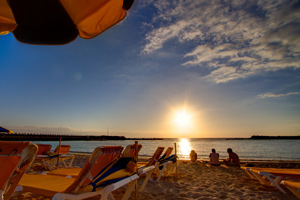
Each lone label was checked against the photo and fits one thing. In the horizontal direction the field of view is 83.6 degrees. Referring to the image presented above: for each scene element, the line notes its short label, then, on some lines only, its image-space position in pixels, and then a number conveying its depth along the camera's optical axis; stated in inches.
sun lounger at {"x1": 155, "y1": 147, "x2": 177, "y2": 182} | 195.9
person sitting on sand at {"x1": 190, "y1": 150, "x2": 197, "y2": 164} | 378.7
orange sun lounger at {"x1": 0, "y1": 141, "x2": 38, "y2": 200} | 53.7
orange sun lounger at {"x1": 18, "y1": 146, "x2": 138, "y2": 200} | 66.4
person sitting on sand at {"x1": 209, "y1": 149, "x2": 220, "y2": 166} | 320.2
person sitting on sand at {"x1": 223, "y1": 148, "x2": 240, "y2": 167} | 323.9
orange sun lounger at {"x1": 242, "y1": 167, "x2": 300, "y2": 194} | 139.4
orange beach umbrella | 77.5
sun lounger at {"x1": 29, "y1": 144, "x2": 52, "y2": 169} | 257.2
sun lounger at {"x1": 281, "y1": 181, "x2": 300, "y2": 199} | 101.3
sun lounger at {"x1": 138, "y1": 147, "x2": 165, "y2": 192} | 149.6
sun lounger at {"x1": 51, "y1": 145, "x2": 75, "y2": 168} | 248.0
